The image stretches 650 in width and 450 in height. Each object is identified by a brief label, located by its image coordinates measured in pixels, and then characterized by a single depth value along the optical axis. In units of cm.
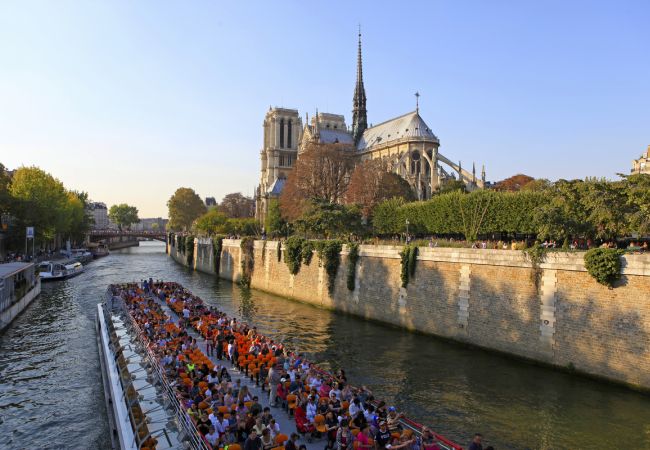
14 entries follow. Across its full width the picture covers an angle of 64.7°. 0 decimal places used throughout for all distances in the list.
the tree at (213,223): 8183
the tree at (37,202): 5597
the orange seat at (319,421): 1225
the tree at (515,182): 8476
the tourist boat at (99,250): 9786
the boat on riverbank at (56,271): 5219
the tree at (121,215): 18738
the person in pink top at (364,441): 1081
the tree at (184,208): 11656
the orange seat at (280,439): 1088
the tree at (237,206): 12325
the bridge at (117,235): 11998
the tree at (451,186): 6269
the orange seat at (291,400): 1377
